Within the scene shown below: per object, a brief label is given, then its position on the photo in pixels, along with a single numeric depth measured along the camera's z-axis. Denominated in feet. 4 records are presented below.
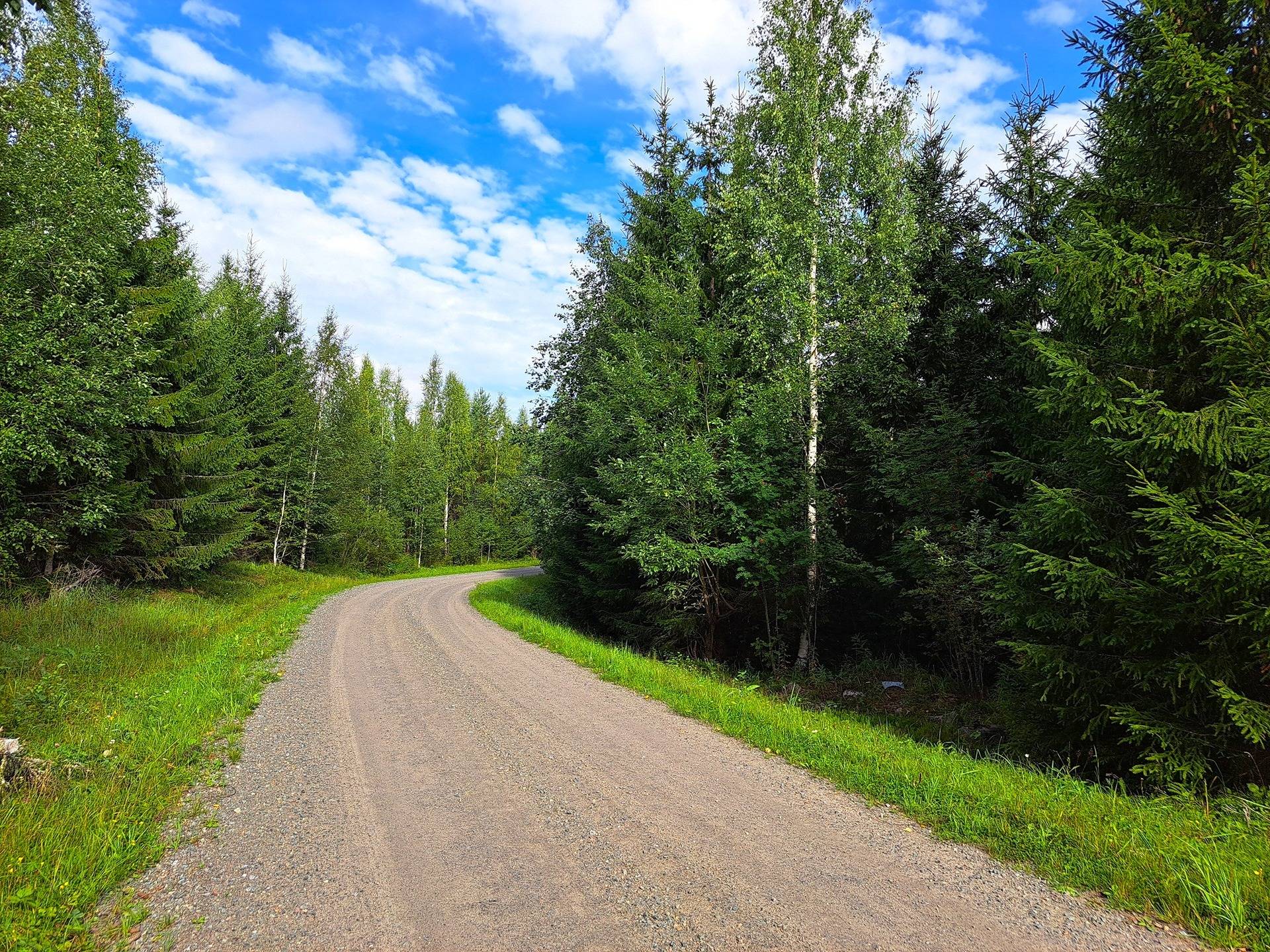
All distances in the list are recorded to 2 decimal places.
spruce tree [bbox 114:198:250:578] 45.60
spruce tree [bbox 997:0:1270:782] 15.49
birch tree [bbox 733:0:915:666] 37.76
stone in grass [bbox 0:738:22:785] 14.07
